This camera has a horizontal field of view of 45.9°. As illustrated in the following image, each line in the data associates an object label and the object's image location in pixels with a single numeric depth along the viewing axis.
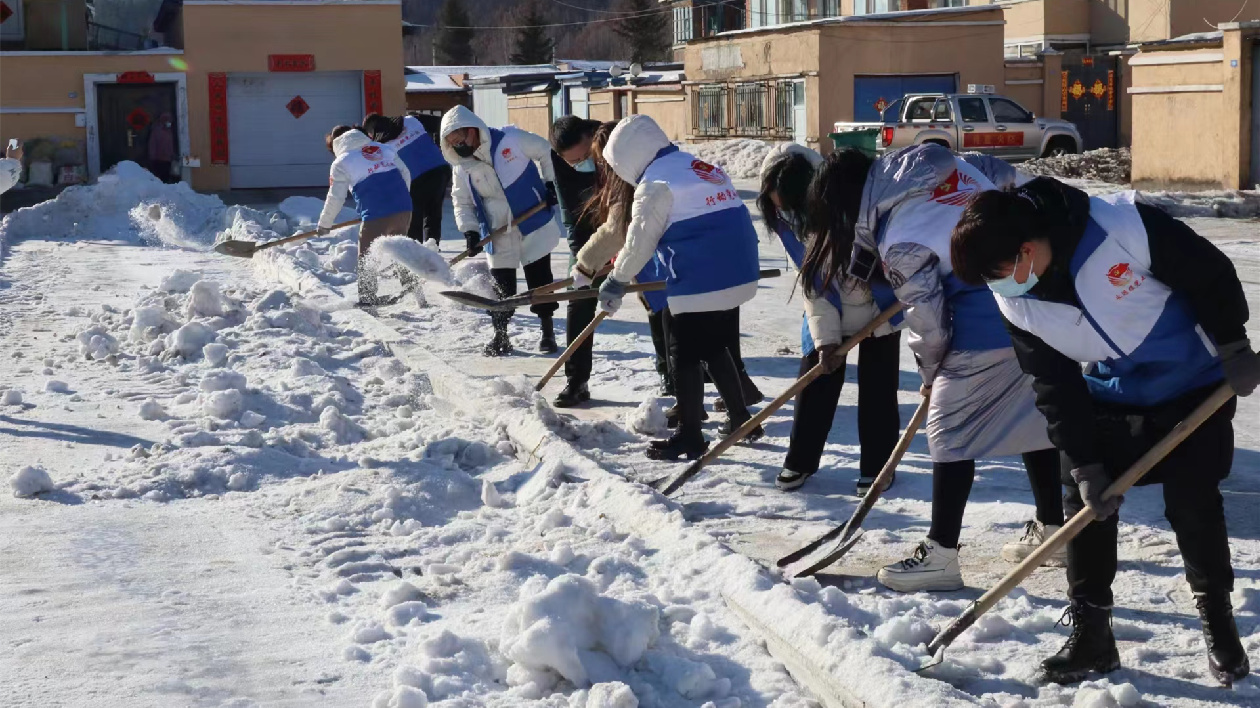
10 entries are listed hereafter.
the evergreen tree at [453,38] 73.62
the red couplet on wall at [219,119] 30.38
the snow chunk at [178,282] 12.33
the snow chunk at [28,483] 6.18
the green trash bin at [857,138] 24.52
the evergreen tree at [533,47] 68.50
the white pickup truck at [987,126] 26.92
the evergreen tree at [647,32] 69.25
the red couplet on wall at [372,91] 31.02
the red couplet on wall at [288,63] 30.41
